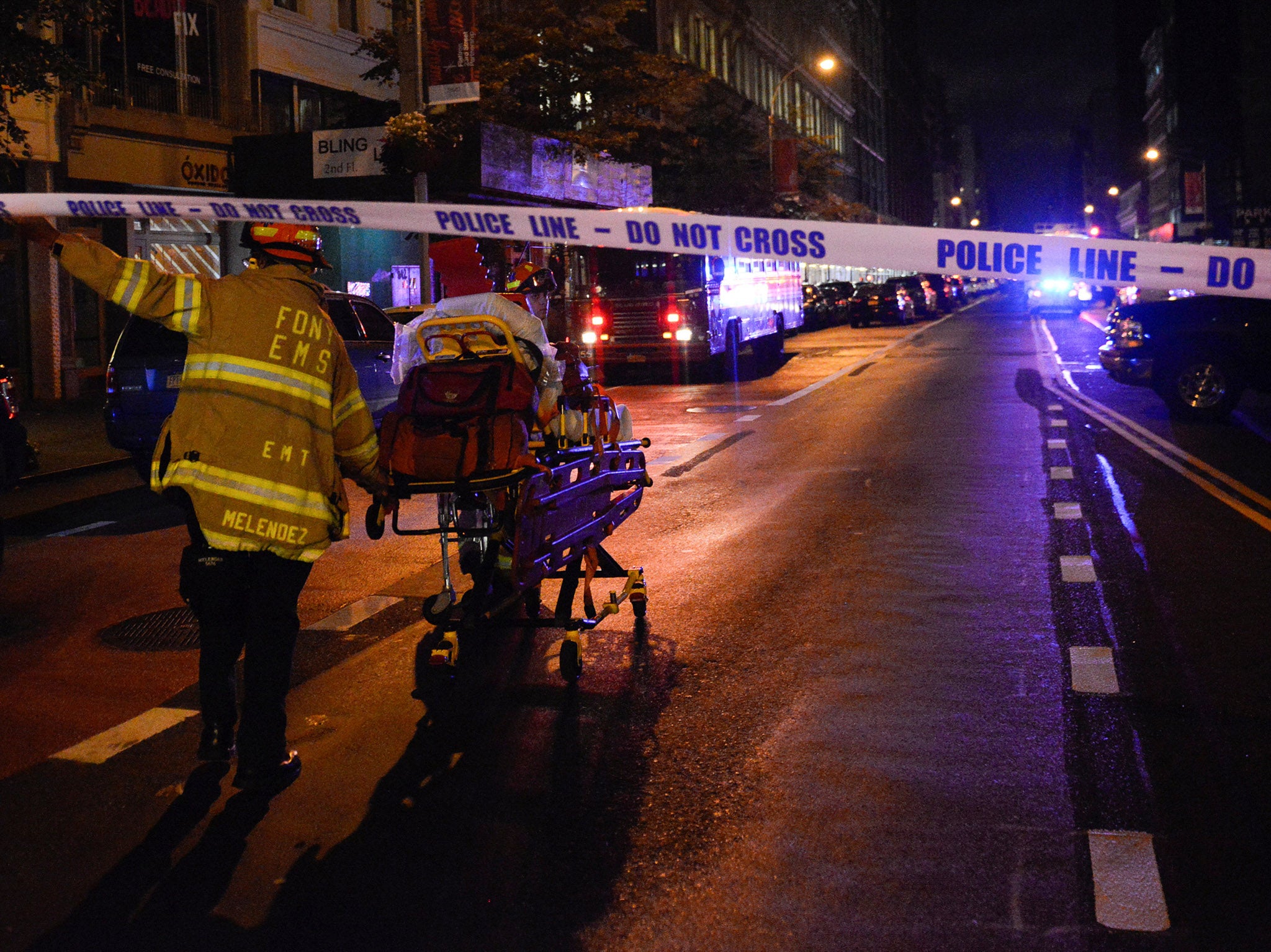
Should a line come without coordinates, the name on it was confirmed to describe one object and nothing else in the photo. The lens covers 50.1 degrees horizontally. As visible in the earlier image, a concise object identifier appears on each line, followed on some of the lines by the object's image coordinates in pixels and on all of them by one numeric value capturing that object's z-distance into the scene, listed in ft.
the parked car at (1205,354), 53.83
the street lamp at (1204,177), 252.42
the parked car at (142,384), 40.42
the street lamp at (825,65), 160.25
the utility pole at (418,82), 61.31
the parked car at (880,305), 170.50
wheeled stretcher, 18.62
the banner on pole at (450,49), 64.13
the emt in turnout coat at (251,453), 15.03
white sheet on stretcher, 19.66
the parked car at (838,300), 170.19
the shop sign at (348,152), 79.25
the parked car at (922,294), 187.62
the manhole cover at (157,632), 22.84
